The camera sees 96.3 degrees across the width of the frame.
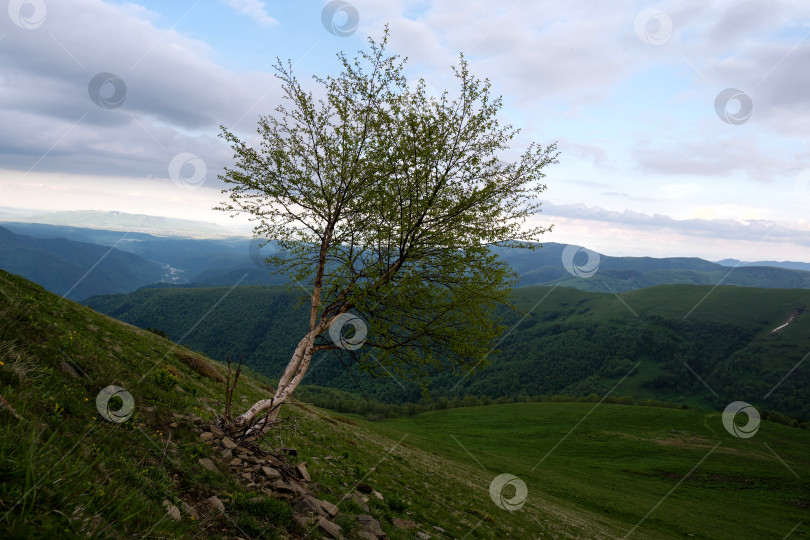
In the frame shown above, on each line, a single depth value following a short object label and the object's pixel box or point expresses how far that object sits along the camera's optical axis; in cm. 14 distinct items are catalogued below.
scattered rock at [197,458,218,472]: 895
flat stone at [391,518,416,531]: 1178
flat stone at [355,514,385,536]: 1003
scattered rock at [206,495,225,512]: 755
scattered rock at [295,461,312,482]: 1148
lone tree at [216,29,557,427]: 1276
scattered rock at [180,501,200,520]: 677
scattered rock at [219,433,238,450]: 1048
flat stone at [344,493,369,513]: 1149
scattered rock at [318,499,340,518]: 962
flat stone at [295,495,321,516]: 919
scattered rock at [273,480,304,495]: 973
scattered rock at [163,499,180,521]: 617
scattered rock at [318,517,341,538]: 873
